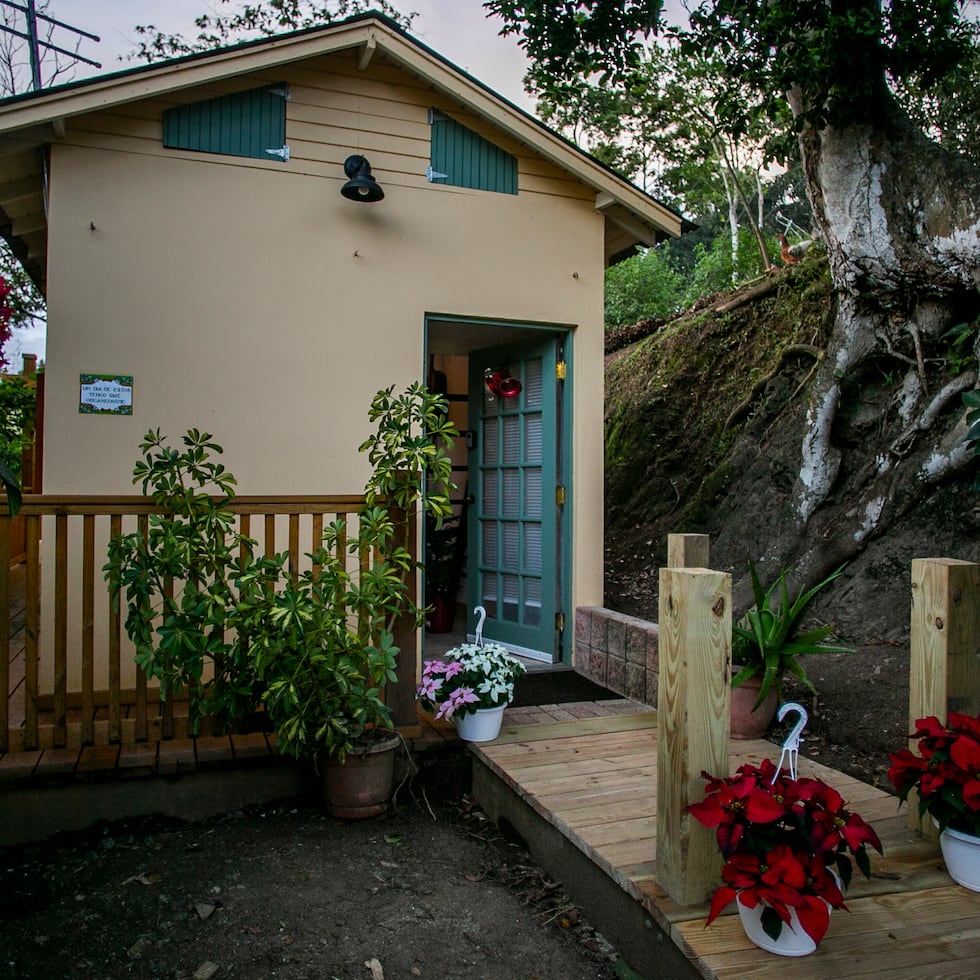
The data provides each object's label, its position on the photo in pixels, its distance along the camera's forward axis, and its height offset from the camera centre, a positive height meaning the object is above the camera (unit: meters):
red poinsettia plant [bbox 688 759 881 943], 1.73 -0.83
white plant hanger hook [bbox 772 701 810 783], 1.95 -0.64
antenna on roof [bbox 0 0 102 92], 13.05 +7.30
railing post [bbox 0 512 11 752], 3.01 -0.59
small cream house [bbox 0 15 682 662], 3.88 +1.18
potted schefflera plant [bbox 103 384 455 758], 2.98 -0.51
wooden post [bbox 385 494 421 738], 3.46 -0.84
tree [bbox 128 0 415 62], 13.35 +7.87
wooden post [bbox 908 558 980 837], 2.37 -0.48
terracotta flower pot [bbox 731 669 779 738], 3.49 -1.02
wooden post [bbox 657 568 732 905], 2.01 -0.59
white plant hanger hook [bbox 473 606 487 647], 3.64 -0.68
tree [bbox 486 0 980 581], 4.75 +1.70
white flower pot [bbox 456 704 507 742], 3.43 -1.08
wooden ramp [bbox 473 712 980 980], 1.83 -1.11
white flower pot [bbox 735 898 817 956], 1.81 -1.06
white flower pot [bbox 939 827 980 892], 2.11 -1.01
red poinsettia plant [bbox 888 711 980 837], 2.05 -0.78
